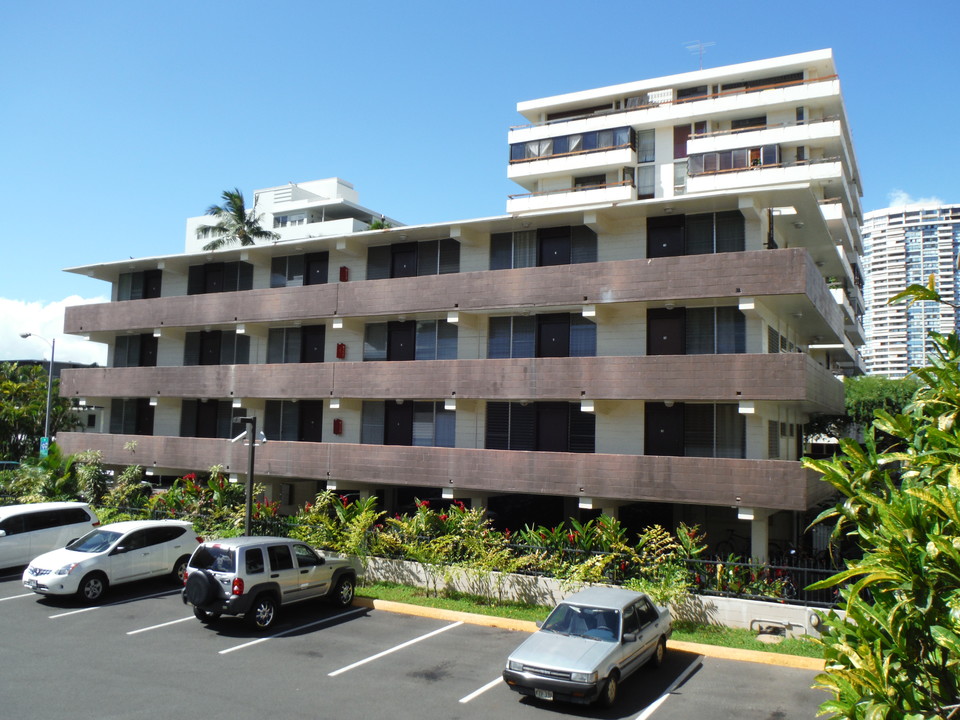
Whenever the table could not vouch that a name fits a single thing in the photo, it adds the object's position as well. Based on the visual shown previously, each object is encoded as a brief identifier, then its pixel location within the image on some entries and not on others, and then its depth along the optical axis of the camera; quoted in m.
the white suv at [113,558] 17.58
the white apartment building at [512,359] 20.16
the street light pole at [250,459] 19.92
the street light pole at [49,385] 34.28
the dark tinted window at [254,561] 15.91
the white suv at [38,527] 21.12
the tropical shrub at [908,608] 4.97
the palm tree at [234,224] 48.72
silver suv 15.50
